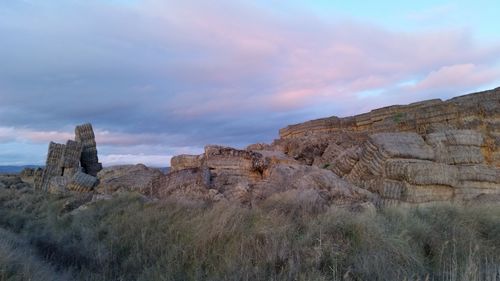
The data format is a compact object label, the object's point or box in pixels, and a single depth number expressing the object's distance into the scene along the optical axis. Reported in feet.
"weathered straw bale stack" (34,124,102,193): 53.98
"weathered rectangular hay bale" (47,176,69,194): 53.92
